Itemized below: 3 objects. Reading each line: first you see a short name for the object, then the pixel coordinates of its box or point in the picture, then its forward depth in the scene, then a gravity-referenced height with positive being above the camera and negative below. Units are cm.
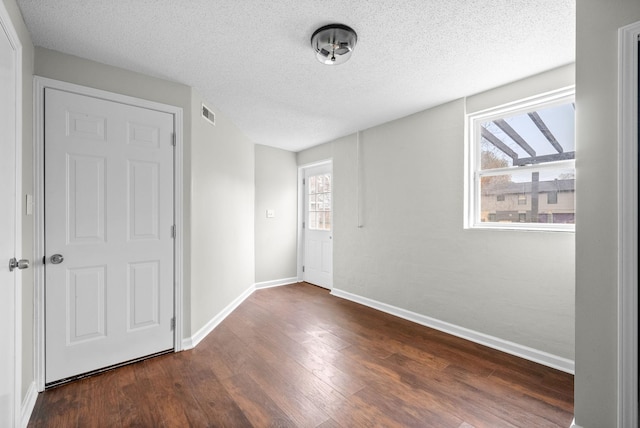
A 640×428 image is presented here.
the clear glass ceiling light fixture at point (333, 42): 183 +112
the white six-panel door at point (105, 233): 207 -17
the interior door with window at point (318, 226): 482 -25
